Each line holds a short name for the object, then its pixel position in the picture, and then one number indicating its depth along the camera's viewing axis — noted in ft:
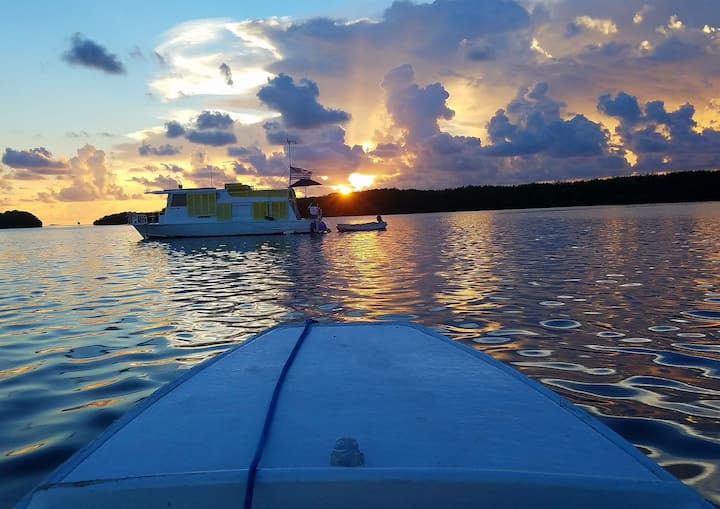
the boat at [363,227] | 161.33
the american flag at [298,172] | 150.61
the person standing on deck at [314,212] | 150.61
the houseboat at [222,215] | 136.46
